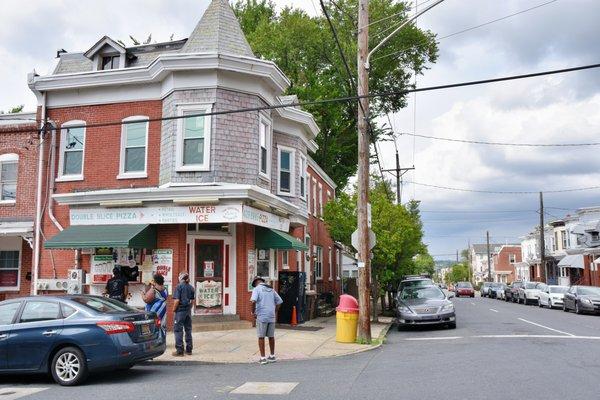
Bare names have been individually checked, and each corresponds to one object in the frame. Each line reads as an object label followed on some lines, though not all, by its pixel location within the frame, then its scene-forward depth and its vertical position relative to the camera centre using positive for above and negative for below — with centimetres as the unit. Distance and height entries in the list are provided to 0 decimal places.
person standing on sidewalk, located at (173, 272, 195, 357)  1173 -86
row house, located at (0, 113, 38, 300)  1816 +258
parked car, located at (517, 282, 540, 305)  3580 -142
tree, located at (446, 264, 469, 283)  11526 -27
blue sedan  900 -106
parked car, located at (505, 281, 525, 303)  3954 -137
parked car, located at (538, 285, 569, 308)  3155 -142
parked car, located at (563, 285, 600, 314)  2575 -135
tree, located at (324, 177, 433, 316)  2067 +179
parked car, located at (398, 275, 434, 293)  2027 -40
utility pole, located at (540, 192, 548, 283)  4643 +452
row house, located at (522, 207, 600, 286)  4544 +216
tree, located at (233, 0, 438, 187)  3575 +1443
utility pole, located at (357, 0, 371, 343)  1407 +241
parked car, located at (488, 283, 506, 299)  4832 -166
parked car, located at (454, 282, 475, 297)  5369 -170
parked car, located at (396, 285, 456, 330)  1725 -125
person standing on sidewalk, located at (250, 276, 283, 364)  1112 -82
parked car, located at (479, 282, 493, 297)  5382 -176
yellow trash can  1403 -131
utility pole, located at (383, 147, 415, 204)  3503 +659
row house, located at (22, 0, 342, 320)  1552 +315
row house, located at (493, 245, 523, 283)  9669 +188
